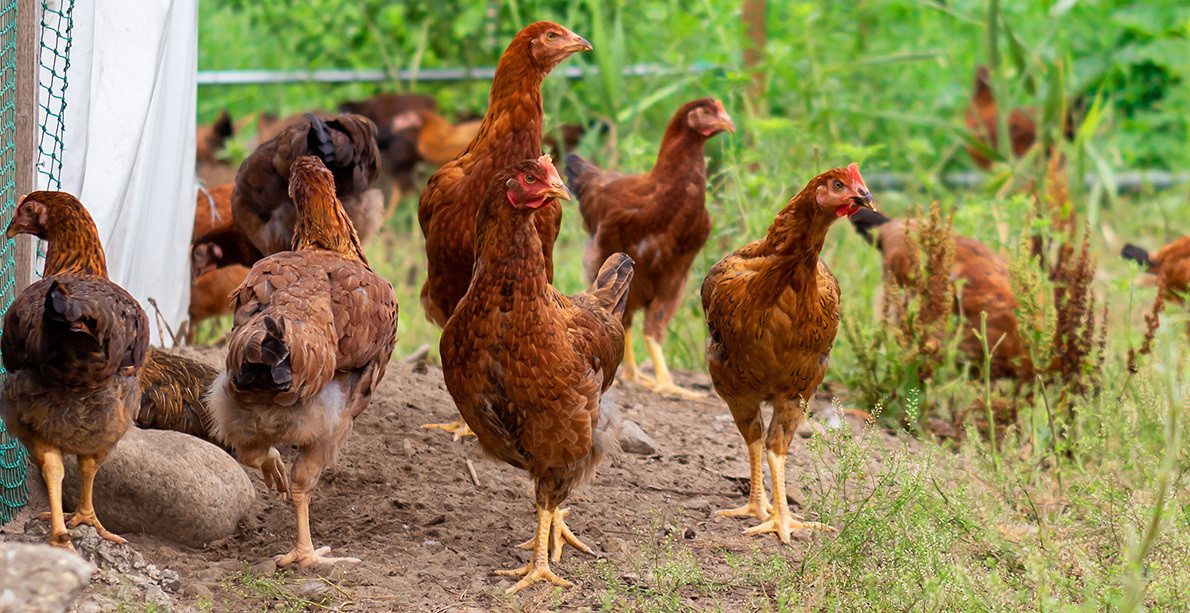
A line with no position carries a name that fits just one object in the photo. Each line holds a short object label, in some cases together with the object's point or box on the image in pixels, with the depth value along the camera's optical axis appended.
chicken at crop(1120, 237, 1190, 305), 11.51
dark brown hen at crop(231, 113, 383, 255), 8.85
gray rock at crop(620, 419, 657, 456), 8.50
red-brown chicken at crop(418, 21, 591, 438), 7.77
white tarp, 6.98
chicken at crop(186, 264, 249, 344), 10.53
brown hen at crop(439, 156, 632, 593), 6.18
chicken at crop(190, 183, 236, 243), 10.58
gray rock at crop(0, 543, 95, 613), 4.30
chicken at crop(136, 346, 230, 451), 7.29
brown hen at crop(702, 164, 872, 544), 6.68
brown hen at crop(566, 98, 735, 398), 9.76
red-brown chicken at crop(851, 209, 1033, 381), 10.31
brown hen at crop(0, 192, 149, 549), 5.61
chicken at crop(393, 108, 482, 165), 15.81
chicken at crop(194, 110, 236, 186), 15.77
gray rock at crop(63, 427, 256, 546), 6.65
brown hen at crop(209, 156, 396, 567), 5.93
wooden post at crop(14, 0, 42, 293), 6.47
